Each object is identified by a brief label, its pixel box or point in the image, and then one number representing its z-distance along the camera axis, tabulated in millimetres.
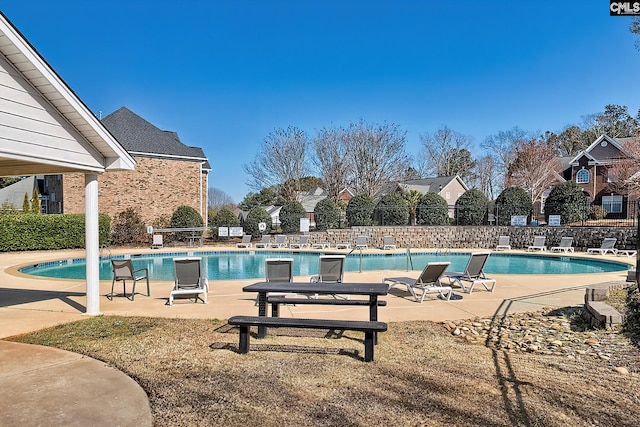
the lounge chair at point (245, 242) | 25250
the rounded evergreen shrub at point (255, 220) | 28014
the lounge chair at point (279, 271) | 8719
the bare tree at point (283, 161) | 36188
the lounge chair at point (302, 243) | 25664
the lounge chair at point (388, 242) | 25105
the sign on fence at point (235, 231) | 26609
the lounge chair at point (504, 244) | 24847
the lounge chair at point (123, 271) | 8922
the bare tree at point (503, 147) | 43844
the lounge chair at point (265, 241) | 25488
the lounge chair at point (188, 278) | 8508
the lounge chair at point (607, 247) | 21203
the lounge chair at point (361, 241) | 24844
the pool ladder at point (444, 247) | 23997
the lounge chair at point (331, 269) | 9062
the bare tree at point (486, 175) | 50022
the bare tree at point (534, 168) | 37938
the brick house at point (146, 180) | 25609
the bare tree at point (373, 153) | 37000
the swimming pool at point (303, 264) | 15852
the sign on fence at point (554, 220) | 26075
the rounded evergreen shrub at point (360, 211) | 28312
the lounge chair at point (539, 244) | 24062
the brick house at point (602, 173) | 35375
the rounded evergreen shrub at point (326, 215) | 28359
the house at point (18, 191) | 40781
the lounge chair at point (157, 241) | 23131
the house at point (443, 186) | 44062
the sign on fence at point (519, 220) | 26639
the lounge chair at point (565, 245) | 22969
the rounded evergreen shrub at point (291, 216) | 28203
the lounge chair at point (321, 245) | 25589
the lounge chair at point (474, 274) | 9826
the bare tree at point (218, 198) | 71312
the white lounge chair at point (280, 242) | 25677
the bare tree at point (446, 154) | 51000
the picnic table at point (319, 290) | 5434
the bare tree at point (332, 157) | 37406
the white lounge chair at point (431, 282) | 8695
